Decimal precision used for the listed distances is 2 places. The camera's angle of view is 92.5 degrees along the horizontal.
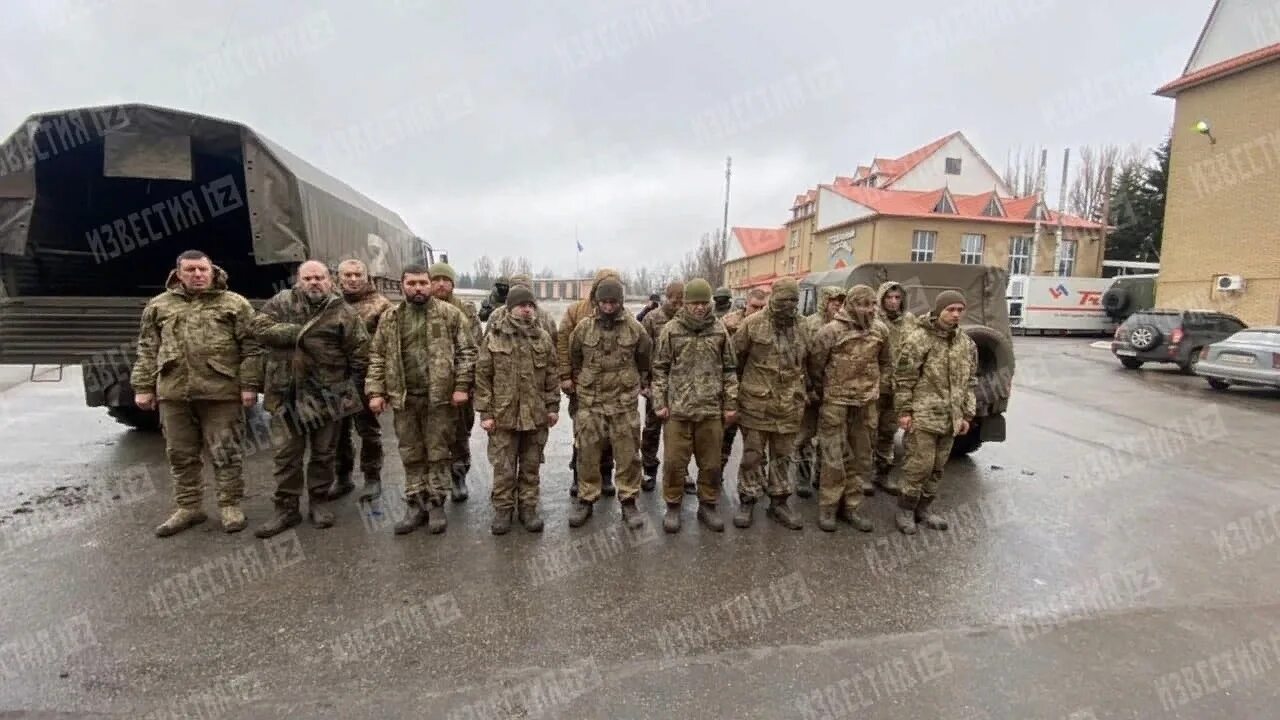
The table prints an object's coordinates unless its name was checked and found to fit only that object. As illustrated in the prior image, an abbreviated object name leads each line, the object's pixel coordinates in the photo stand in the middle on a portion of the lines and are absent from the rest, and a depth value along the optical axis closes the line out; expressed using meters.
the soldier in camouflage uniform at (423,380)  4.15
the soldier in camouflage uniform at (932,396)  4.21
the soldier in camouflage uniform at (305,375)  4.12
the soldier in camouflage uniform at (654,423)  5.07
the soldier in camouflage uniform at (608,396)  4.28
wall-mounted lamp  17.28
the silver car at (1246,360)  10.02
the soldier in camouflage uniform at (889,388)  4.98
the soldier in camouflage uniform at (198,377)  3.92
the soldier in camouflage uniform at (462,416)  4.64
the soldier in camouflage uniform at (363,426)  4.75
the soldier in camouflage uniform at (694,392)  4.21
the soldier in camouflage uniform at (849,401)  4.34
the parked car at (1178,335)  13.30
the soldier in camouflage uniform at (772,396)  4.31
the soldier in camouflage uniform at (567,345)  4.49
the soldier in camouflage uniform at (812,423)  5.04
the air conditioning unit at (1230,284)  16.78
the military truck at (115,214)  5.17
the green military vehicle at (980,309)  5.65
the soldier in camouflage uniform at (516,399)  4.10
